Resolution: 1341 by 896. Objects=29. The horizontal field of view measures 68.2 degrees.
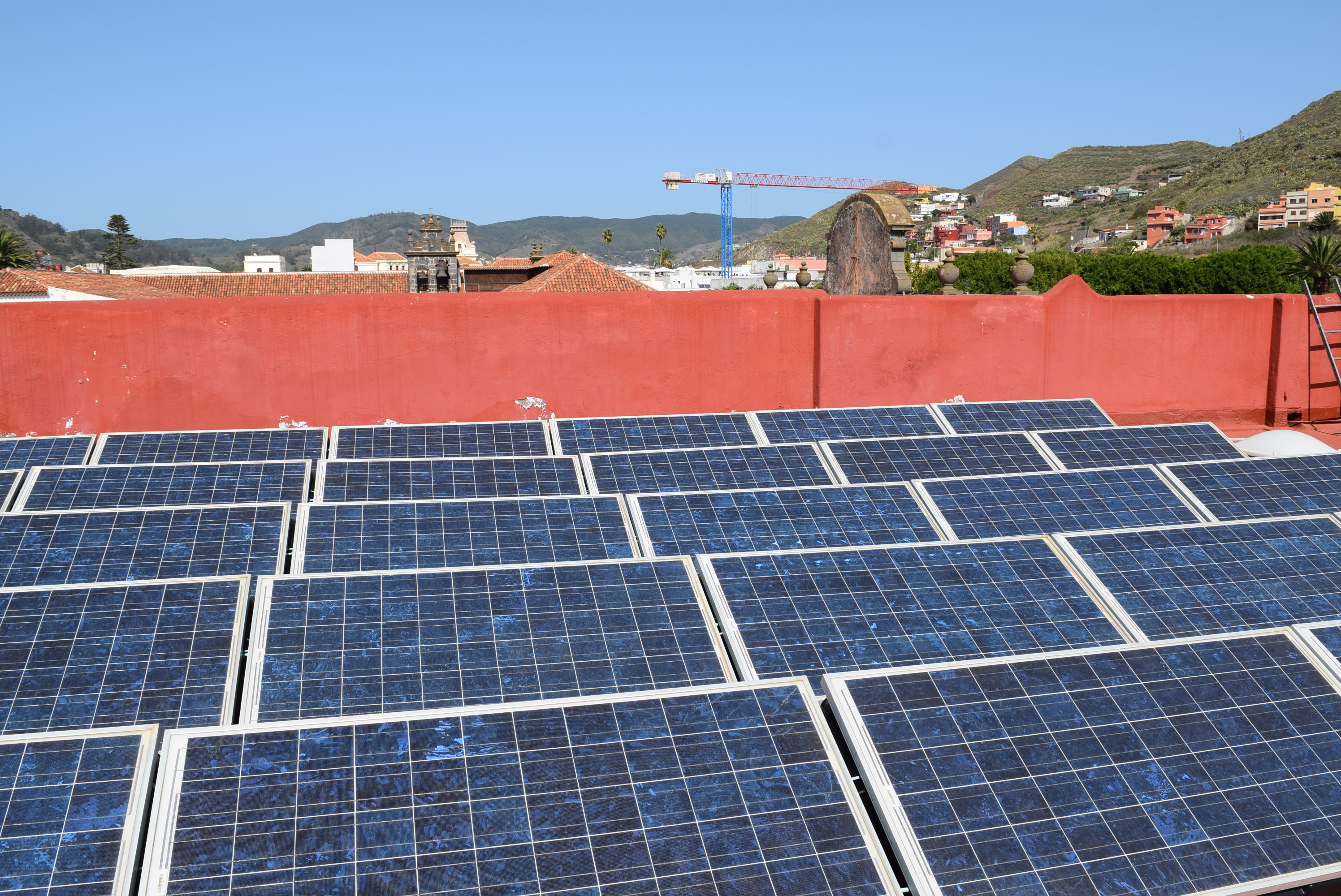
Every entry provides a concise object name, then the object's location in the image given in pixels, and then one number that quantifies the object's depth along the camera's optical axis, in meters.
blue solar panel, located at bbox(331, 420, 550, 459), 9.82
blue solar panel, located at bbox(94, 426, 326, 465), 9.76
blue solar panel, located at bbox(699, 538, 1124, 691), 5.34
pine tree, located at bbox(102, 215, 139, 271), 102.06
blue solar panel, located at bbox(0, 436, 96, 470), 9.47
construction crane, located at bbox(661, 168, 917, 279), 181.38
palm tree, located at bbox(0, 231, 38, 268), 56.06
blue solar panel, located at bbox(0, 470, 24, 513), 8.02
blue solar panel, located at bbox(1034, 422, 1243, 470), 10.05
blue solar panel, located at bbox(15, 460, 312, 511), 8.13
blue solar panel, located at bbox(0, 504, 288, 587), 6.34
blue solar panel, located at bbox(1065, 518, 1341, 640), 5.93
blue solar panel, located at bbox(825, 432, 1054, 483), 9.41
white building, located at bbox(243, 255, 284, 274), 95.31
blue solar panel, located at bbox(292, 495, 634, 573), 6.59
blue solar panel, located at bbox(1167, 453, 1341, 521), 8.34
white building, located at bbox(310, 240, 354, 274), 79.06
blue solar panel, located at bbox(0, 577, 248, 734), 4.71
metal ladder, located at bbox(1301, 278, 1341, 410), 14.38
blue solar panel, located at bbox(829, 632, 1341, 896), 3.83
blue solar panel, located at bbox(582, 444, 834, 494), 8.73
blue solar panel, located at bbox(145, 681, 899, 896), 3.58
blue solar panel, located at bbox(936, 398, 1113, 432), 11.47
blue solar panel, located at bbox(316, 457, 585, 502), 8.26
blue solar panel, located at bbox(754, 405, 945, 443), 10.88
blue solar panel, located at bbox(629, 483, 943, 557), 7.04
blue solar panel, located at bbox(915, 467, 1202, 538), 7.59
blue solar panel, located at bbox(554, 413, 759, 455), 10.39
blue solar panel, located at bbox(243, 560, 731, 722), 4.81
